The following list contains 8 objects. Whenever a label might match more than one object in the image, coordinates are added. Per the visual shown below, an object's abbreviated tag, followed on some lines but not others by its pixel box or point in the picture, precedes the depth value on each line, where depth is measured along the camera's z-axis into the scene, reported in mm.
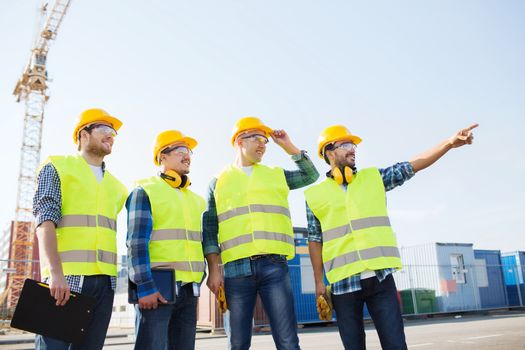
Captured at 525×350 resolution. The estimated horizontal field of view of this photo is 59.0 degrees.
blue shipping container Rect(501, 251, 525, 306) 23250
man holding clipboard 2854
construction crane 44656
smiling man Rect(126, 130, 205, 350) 3102
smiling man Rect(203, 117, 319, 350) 3307
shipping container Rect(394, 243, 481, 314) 19391
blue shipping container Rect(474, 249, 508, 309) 21578
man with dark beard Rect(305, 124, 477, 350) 3299
